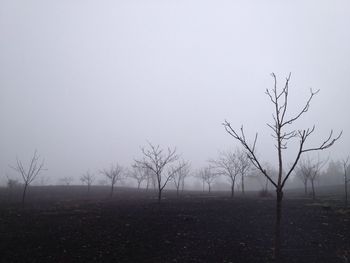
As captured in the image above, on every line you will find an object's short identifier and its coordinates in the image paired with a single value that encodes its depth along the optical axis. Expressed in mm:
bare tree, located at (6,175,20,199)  40725
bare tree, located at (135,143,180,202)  27742
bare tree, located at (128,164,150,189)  69012
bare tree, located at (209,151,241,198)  43594
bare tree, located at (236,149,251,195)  43197
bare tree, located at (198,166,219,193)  60606
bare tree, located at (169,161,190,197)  64469
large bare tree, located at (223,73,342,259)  8495
